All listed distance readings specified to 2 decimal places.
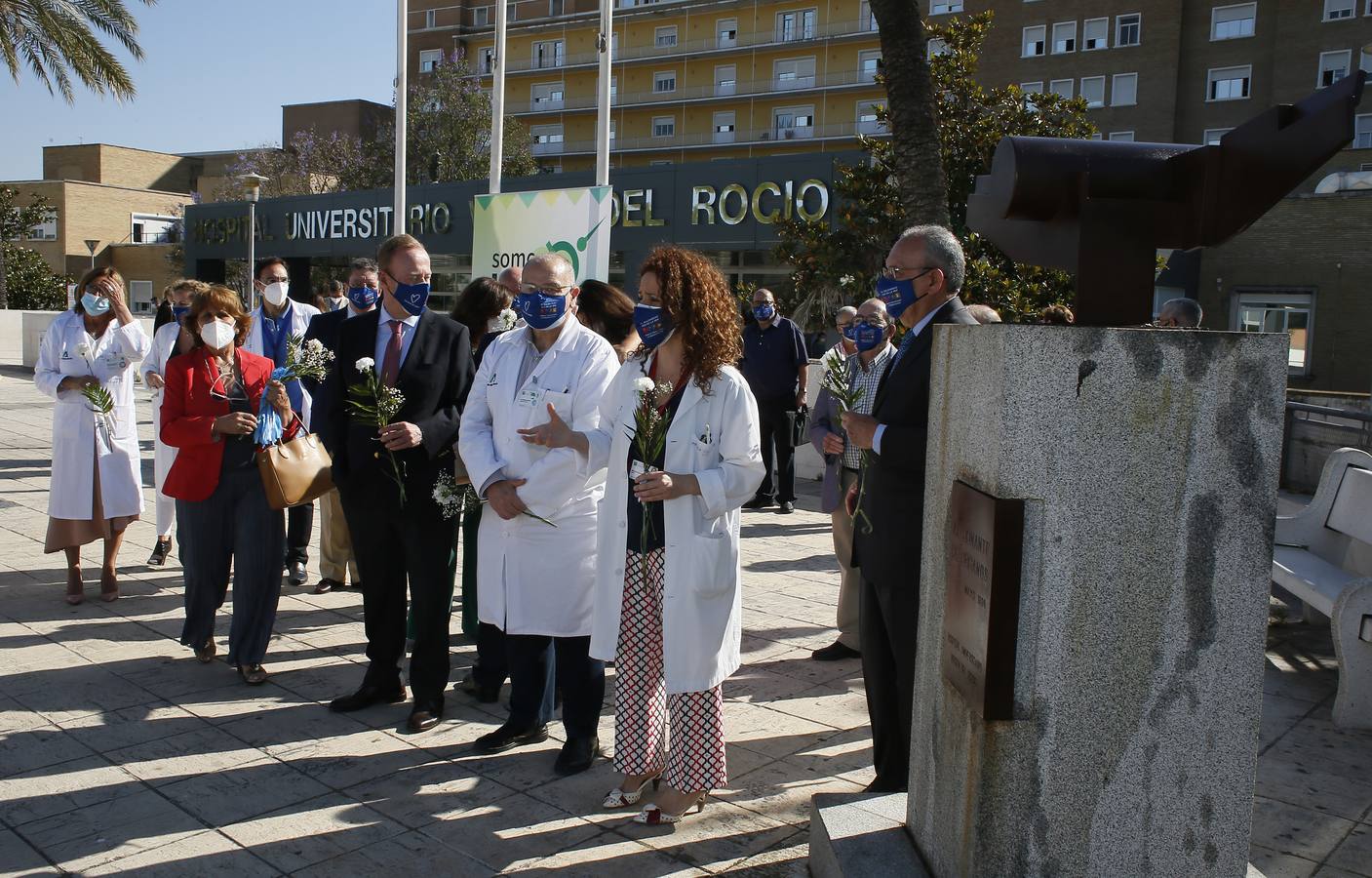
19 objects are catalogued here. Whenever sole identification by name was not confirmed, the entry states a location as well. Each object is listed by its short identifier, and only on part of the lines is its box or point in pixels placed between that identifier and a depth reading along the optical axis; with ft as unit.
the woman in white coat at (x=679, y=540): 13.70
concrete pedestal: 9.43
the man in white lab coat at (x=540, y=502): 15.75
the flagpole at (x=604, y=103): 42.39
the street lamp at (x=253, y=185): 83.42
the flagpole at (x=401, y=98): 49.37
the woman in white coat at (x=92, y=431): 24.12
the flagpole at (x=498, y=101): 45.47
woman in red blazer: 19.07
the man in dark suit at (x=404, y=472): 17.47
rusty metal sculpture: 9.71
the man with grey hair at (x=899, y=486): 12.88
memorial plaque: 9.43
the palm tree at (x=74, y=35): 71.61
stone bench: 17.79
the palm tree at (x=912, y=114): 25.90
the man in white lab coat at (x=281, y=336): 26.40
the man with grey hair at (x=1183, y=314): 24.66
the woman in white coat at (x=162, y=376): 27.27
